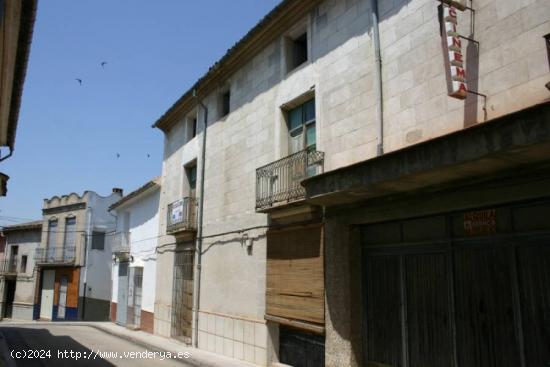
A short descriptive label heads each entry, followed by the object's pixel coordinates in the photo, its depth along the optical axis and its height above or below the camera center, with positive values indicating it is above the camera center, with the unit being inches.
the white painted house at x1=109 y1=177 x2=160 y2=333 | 727.7 +14.6
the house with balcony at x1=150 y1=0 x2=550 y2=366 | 217.9 +45.9
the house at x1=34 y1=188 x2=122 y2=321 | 1181.7 +20.4
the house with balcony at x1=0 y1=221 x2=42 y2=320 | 1301.7 -15.2
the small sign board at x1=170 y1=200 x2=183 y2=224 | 578.9 +68.8
